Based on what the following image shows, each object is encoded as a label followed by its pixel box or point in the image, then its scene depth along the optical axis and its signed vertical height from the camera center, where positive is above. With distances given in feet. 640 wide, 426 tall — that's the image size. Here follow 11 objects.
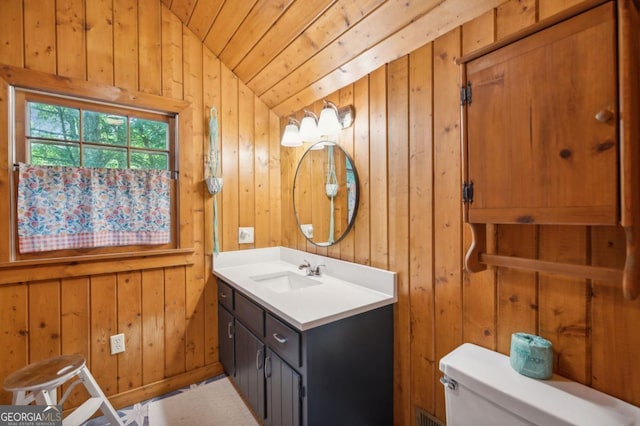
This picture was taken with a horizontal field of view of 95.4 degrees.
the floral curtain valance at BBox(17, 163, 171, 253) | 5.36 +0.14
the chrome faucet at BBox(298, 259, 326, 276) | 6.42 -1.29
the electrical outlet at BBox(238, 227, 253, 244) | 7.67 -0.60
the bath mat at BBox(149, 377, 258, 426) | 5.77 -4.12
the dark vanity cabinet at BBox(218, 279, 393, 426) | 4.09 -2.45
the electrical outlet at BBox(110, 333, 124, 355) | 6.17 -2.76
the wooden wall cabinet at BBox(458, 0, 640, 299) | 2.55 +0.83
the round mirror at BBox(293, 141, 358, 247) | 5.93 +0.41
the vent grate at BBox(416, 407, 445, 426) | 4.42 -3.24
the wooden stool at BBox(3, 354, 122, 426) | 4.37 -2.58
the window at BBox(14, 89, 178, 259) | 5.53 +1.61
